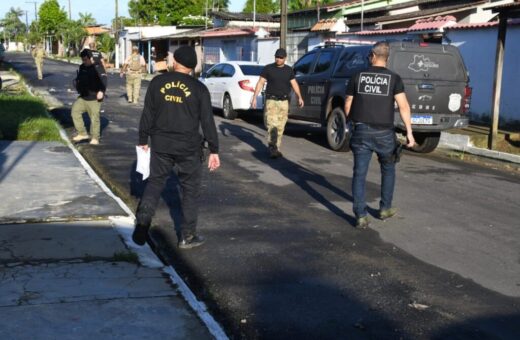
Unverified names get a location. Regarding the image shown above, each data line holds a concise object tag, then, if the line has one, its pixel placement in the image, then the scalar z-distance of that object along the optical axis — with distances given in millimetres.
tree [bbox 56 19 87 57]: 79044
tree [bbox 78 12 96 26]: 87212
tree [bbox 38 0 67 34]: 99125
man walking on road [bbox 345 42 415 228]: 6637
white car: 17125
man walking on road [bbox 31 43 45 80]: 31769
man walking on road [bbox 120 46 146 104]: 20516
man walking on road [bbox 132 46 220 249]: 5668
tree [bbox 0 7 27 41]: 141000
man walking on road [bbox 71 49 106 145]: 11703
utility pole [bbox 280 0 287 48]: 20969
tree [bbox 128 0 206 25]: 77812
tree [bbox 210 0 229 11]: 79612
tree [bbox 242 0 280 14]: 75750
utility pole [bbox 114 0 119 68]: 59375
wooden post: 12523
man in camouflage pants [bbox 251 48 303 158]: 11102
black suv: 11273
